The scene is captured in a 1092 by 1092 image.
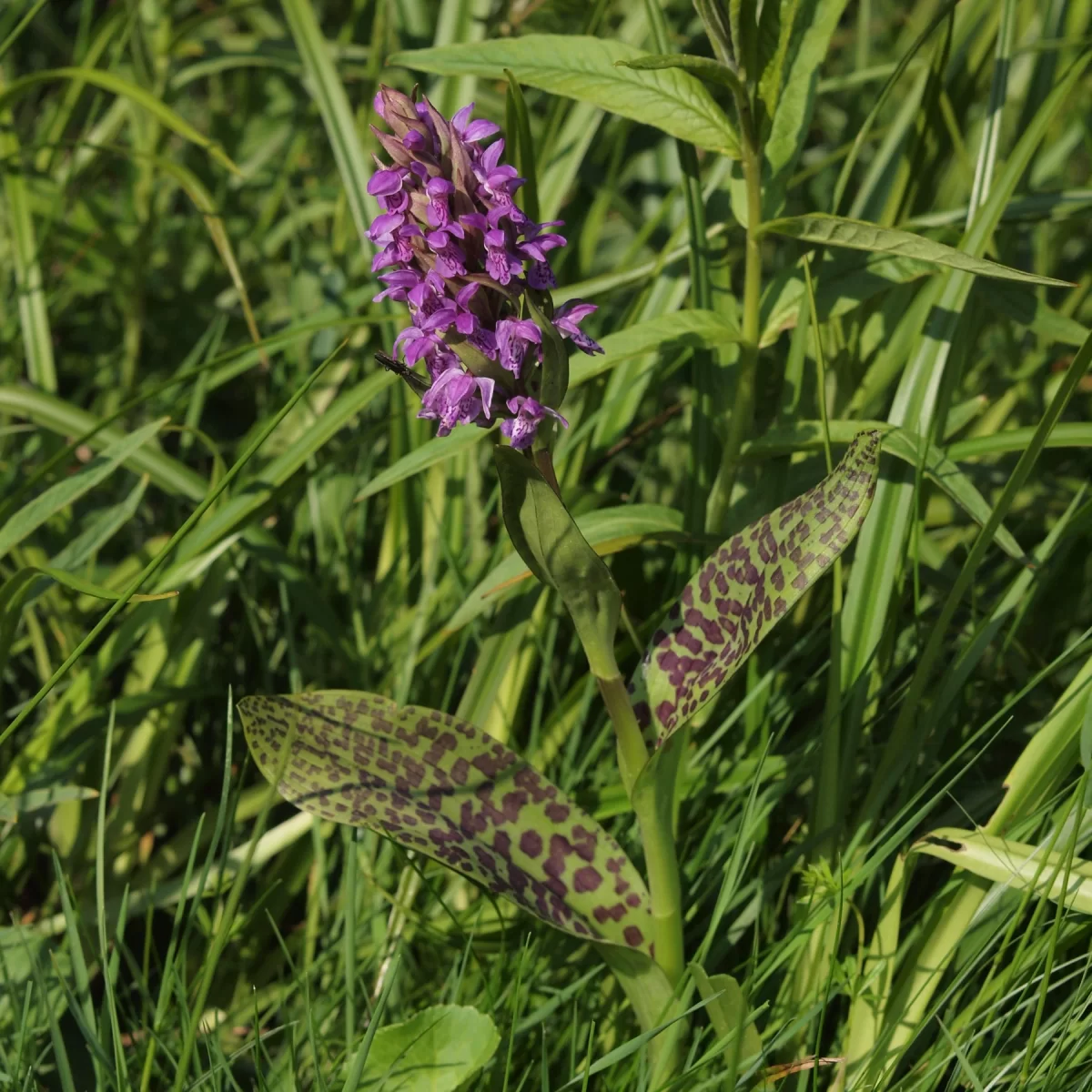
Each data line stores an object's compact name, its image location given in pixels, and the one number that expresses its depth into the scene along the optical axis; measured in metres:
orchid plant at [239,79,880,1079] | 0.70
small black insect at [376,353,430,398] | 0.71
